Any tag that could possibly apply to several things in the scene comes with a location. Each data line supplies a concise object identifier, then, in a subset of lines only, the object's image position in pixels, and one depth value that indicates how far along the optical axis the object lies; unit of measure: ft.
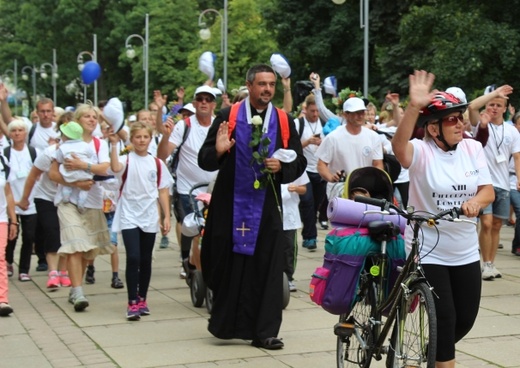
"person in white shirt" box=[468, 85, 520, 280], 37.32
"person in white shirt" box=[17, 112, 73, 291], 37.09
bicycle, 18.44
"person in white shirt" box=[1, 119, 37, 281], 39.88
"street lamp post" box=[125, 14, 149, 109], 157.40
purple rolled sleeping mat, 21.42
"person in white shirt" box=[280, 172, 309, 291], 33.91
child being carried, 33.68
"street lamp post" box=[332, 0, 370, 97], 72.64
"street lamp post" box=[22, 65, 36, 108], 241.76
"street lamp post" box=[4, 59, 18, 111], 254.61
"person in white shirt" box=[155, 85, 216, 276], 36.58
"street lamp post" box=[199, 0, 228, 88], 110.01
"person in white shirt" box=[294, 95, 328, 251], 46.80
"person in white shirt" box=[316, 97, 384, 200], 34.19
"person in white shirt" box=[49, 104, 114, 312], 32.86
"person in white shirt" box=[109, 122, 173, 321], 30.86
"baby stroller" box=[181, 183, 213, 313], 31.83
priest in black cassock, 26.49
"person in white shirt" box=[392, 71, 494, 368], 19.26
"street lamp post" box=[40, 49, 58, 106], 212.64
